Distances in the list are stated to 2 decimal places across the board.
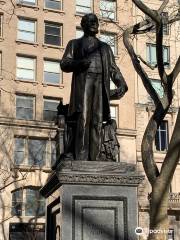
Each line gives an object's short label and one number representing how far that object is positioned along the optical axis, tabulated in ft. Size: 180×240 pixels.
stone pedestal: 24.62
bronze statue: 26.84
